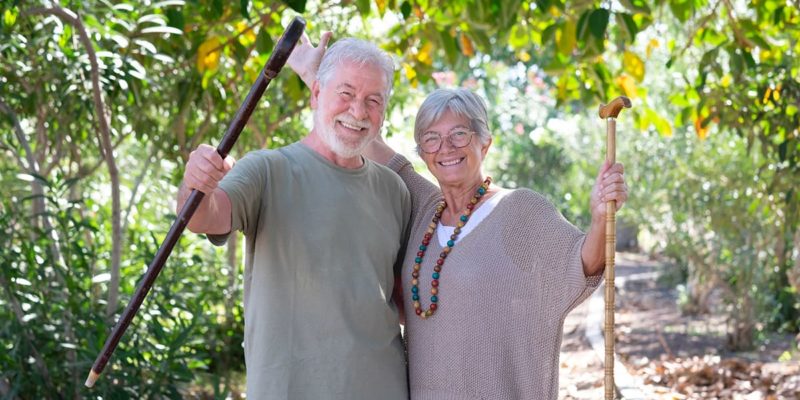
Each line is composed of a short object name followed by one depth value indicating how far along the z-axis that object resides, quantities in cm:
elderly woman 278
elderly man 263
